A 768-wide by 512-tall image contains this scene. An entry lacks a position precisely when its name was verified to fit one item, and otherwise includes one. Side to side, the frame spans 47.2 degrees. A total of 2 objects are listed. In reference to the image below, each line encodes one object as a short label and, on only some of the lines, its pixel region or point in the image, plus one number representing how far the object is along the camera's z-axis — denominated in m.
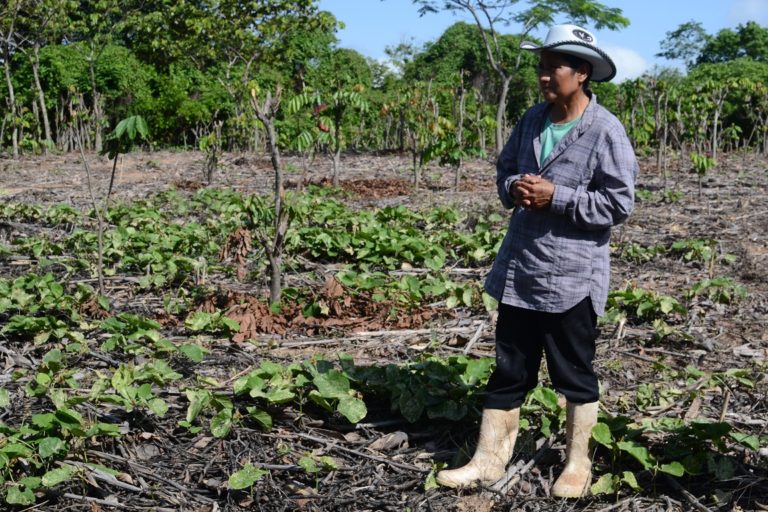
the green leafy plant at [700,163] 9.06
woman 2.74
